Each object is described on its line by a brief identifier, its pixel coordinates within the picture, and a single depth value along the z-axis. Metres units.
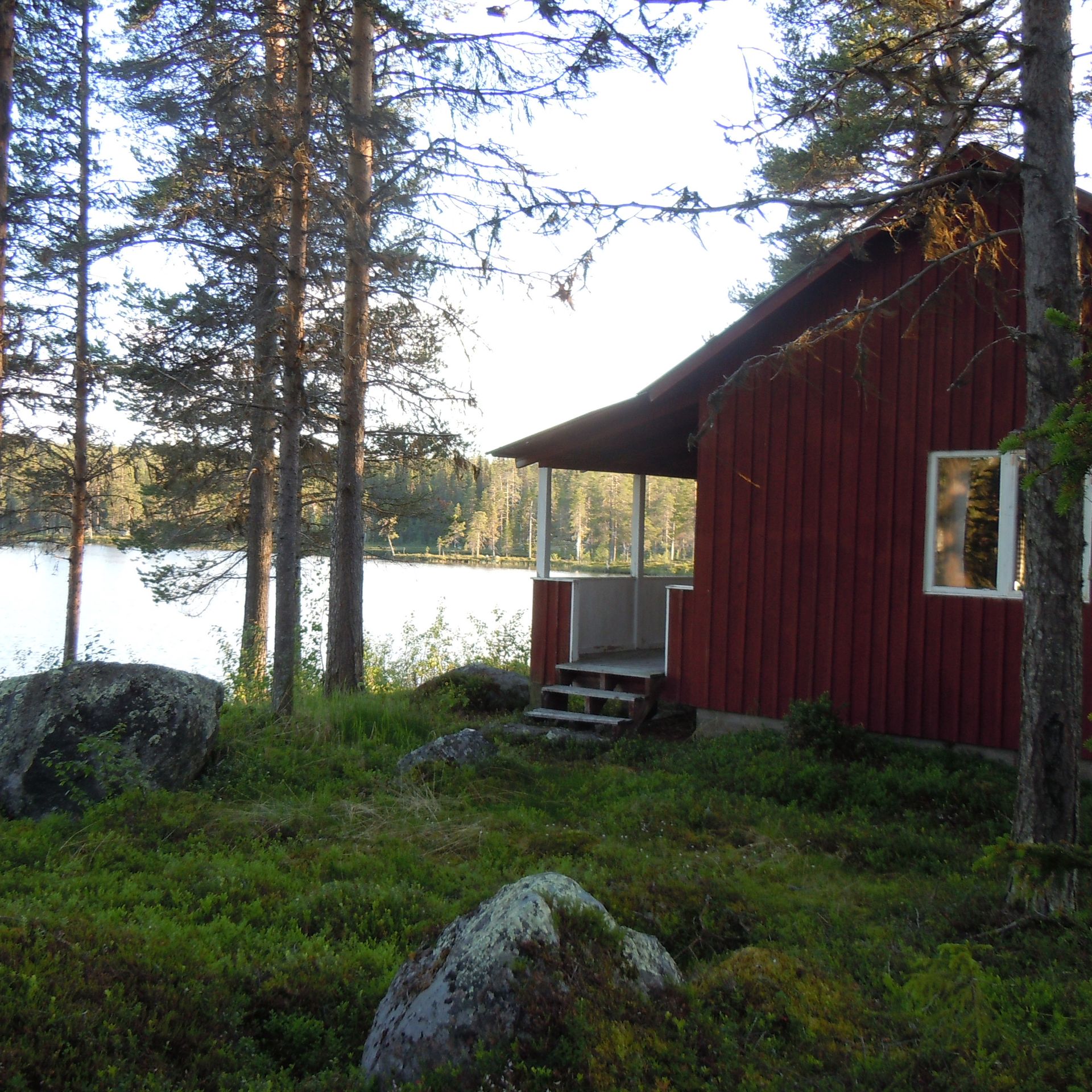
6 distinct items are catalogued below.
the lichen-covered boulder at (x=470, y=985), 3.45
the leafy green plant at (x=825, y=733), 8.37
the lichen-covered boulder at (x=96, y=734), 6.68
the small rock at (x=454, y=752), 8.02
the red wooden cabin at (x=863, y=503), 8.31
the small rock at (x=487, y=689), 11.90
